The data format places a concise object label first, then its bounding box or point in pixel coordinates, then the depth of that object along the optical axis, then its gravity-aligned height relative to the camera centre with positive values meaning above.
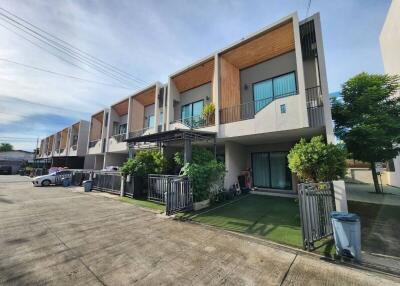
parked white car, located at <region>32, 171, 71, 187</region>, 18.20 -1.22
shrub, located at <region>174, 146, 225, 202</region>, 8.84 -0.25
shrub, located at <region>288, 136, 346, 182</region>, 6.36 +0.24
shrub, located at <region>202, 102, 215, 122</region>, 11.89 +3.64
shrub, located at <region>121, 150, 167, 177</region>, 11.88 +0.22
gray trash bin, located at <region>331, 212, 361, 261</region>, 4.08 -1.54
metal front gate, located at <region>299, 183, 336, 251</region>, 4.64 -1.21
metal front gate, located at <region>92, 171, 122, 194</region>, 13.35 -1.12
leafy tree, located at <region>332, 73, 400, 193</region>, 8.98 +2.62
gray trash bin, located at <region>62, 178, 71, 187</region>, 18.73 -1.52
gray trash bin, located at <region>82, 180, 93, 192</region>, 14.99 -1.47
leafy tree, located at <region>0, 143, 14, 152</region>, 77.31 +8.58
